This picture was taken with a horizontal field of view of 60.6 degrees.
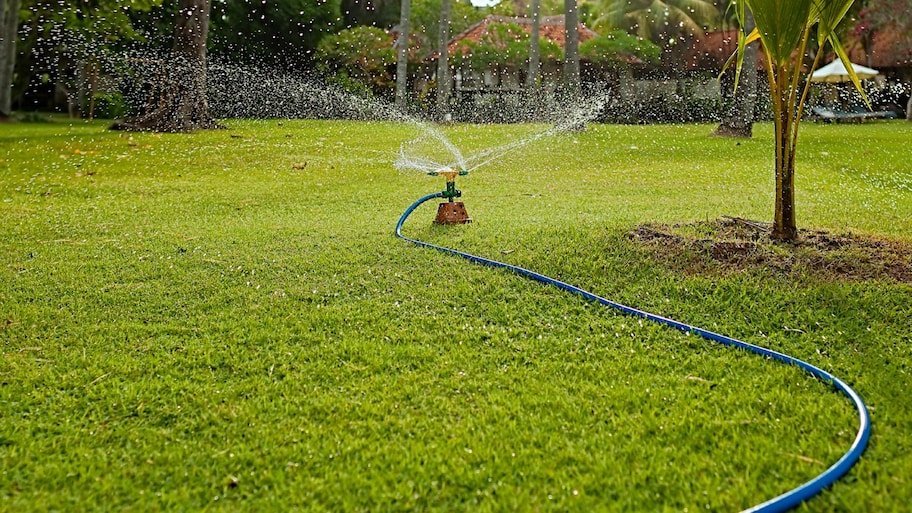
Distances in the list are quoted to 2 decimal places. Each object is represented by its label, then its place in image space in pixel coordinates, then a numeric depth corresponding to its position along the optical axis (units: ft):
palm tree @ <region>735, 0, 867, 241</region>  12.05
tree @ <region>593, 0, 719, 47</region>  89.30
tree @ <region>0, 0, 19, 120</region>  44.09
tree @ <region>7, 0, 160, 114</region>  52.44
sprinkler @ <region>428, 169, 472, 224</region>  16.25
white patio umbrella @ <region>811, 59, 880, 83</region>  69.77
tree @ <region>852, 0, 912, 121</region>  71.05
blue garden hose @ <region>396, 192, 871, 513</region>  5.89
